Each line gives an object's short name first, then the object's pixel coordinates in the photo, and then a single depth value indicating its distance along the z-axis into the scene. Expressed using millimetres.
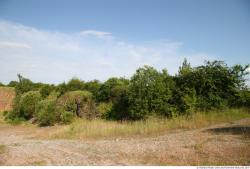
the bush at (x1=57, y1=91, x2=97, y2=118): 19484
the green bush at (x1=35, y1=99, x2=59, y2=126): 19219
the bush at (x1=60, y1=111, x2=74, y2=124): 18562
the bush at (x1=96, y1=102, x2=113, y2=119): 18781
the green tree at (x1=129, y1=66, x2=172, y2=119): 15328
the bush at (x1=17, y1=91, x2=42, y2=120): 23597
